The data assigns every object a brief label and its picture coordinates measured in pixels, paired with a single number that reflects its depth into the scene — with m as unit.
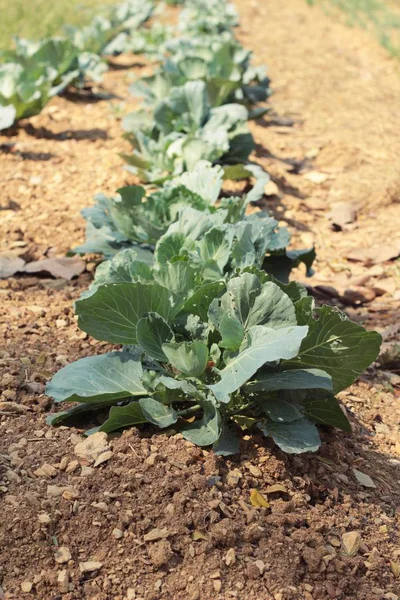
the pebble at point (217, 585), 2.05
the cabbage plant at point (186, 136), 4.82
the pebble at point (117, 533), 2.16
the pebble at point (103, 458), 2.40
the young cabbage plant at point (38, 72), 5.68
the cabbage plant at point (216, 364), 2.46
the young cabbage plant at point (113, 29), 8.09
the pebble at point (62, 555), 2.08
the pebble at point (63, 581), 2.01
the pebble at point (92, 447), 2.43
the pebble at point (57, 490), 2.26
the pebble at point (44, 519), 2.15
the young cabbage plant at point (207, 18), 9.48
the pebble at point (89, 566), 2.06
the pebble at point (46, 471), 2.34
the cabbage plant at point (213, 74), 6.01
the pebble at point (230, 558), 2.13
